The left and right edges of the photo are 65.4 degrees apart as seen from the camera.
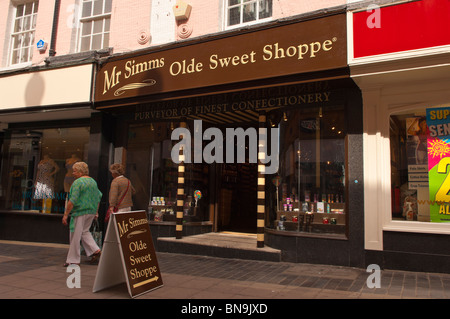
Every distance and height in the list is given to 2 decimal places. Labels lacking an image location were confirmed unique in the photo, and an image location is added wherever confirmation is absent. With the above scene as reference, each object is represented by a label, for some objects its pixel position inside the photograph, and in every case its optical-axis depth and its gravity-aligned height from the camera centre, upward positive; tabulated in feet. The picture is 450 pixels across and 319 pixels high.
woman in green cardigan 19.22 -0.88
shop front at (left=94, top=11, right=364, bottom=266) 20.24 +5.11
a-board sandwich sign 14.38 -2.56
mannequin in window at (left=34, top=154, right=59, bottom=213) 31.19 +1.27
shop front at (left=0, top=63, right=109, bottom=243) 27.59 +4.61
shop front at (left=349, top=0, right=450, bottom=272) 17.30 +4.28
